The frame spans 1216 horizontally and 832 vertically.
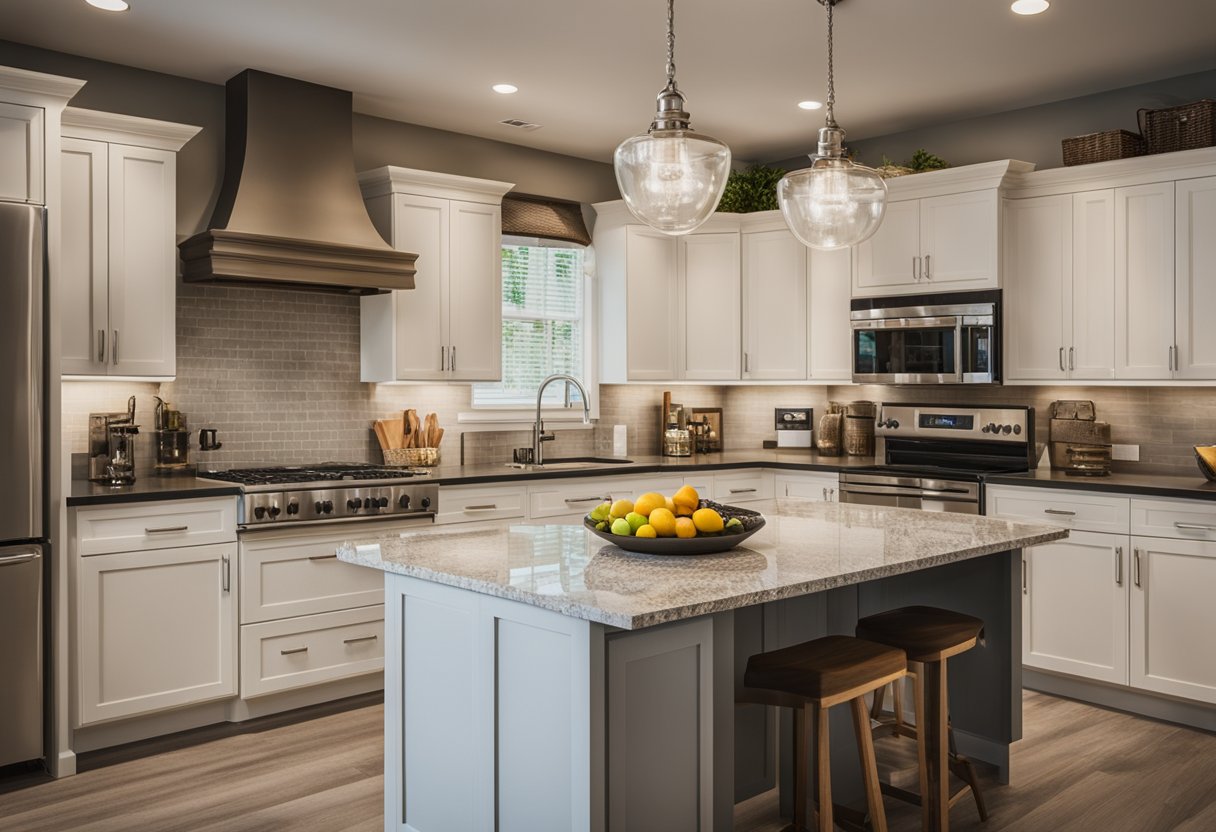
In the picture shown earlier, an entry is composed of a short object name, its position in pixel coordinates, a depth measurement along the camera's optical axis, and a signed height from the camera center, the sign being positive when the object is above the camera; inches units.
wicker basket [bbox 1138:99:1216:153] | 172.9 +51.4
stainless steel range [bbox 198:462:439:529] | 160.1 -12.7
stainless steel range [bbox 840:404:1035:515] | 191.9 -7.6
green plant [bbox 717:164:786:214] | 240.1 +54.1
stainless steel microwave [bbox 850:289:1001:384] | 197.0 +16.3
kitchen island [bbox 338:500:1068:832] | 82.3 -22.7
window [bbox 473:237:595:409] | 228.1 +23.2
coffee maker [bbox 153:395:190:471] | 173.5 -3.1
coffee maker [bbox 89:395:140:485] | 162.1 -4.4
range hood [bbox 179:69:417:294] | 167.9 +38.0
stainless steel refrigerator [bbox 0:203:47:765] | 138.2 -8.7
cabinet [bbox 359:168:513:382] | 193.6 +27.3
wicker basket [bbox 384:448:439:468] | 200.4 -7.5
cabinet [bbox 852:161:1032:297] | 195.2 +37.2
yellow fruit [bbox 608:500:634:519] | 108.6 -9.8
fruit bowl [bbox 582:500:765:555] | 102.3 -12.8
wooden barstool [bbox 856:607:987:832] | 114.8 -29.5
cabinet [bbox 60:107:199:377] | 154.6 +28.0
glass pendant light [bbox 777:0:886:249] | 118.4 +26.4
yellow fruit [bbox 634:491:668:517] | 107.2 -9.1
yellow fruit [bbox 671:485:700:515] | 108.0 -8.7
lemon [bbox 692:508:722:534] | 104.2 -10.7
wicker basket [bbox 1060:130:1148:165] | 182.1 +50.1
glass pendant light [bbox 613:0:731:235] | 99.0 +25.2
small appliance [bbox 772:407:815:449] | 249.1 -2.3
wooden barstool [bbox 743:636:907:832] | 97.9 -26.3
